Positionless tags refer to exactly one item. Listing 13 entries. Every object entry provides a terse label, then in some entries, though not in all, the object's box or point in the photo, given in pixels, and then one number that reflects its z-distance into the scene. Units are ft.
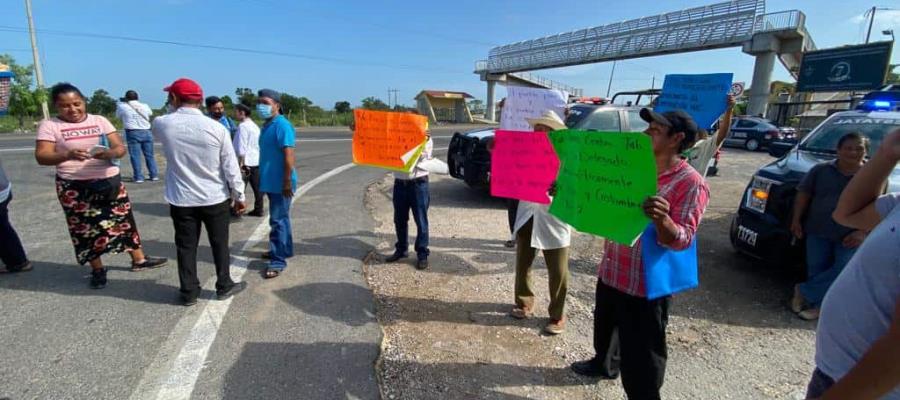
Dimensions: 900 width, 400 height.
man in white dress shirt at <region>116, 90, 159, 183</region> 25.30
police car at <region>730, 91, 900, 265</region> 12.14
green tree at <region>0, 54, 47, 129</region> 77.66
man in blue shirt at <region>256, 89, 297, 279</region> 12.66
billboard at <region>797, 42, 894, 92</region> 69.92
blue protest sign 12.50
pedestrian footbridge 85.66
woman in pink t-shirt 10.75
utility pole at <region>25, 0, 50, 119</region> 79.82
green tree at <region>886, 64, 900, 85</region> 111.39
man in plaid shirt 5.92
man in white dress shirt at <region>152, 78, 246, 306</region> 10.27
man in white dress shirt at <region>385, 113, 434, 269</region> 13.97
